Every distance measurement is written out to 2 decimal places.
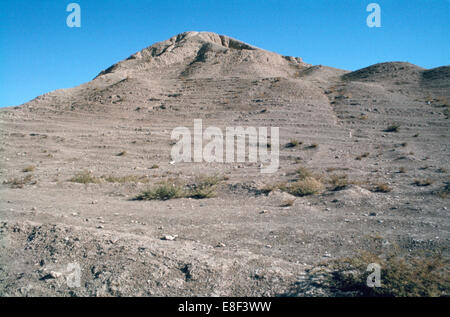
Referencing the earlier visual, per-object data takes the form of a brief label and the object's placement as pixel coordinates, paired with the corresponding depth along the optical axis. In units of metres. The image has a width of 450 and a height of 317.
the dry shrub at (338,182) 9.31
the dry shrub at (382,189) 9.02
